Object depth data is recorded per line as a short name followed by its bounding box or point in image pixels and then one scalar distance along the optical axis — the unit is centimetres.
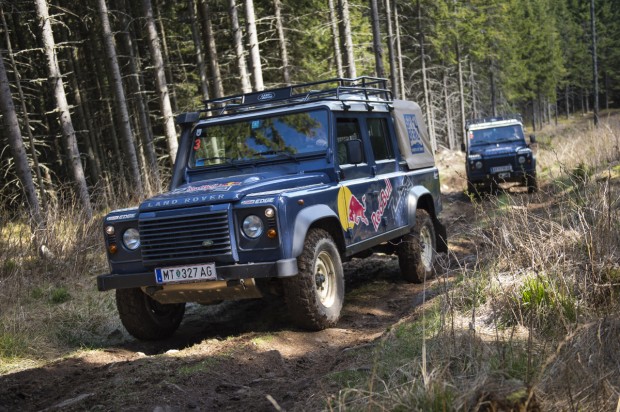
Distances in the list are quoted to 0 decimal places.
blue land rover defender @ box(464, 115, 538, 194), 1725
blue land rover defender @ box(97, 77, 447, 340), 539
